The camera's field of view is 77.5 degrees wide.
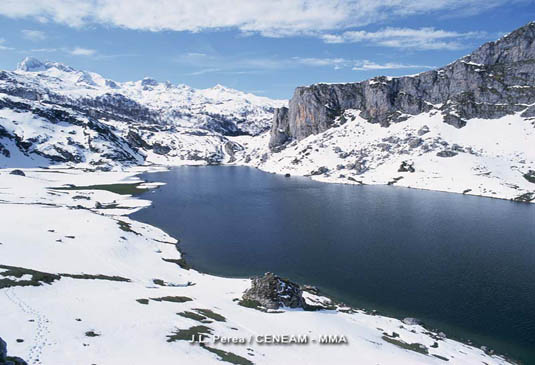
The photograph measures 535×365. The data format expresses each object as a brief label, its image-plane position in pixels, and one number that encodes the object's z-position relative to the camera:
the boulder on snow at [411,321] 45.50
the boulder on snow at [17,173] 149.45
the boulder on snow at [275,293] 45.59
